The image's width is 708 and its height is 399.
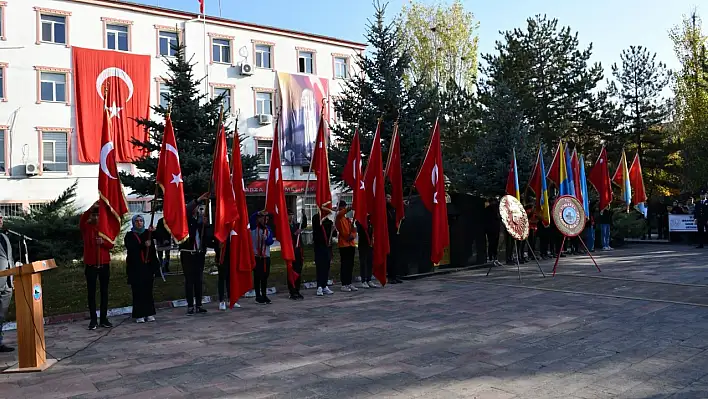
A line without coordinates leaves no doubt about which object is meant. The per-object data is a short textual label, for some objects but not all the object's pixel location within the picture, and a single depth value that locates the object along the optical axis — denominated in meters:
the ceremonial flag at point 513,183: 15.94
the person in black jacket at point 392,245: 14.22
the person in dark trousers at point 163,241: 16.05
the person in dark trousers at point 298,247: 12.72
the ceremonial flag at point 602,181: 20.12
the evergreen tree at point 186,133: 17.17
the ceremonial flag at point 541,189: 16.80
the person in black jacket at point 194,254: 10.89
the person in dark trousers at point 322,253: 12.80
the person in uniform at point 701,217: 21.05
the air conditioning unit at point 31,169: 30.70
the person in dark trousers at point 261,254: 11.79
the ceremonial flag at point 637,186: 22.41
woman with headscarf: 10.19
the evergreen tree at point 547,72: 29.94
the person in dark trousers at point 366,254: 13.46
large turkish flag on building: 32.25
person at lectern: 8.05
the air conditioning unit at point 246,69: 37.53
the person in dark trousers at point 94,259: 9.72
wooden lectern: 7.18
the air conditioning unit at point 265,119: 38.38
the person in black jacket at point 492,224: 17.06
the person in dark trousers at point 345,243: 13.22
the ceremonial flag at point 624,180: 21.69
